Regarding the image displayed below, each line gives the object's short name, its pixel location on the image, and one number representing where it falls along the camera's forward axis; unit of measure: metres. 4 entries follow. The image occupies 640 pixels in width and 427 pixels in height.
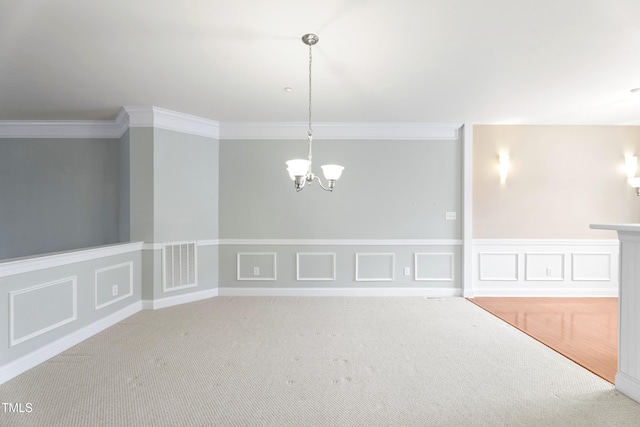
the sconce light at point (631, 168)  4.12
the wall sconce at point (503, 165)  4.24
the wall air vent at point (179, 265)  3.76
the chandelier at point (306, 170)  2.13
